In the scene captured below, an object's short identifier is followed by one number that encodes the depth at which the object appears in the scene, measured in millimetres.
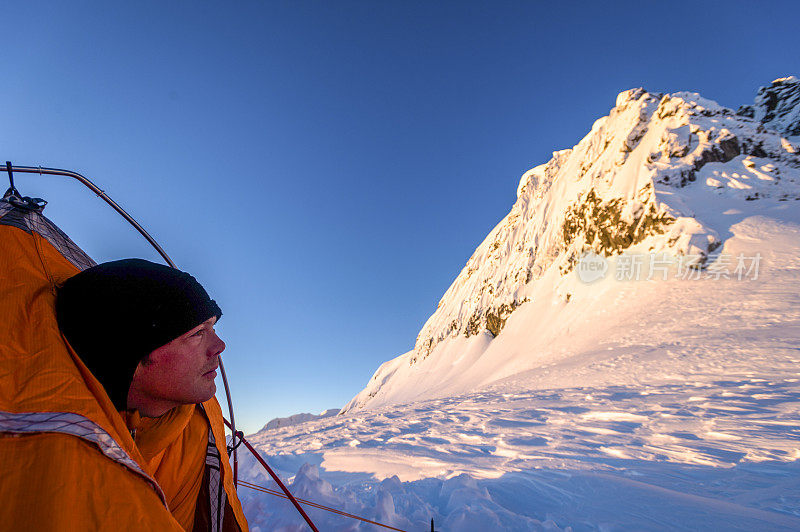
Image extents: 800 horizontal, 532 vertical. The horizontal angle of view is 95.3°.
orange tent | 913
